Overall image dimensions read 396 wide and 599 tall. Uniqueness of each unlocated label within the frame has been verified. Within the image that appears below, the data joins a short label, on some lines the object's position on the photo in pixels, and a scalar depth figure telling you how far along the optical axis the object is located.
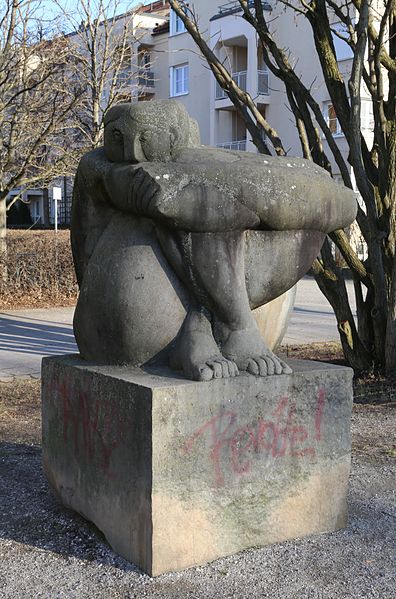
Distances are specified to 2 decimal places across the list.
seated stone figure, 3.39
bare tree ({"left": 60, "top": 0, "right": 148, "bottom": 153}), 17.55
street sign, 17.29
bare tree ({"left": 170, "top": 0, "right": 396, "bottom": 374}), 7.68
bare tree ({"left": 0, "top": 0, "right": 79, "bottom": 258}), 14.05
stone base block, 3.23
